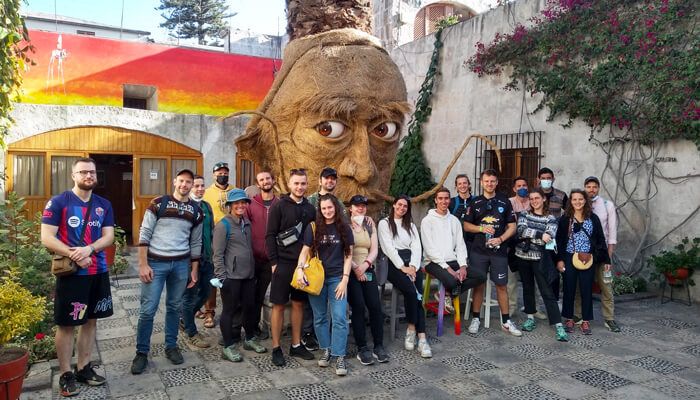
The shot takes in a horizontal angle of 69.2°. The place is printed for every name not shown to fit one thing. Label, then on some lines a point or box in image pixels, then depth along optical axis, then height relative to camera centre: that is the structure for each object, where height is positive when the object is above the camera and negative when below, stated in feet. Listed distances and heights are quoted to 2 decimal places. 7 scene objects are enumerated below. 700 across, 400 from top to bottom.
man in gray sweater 12.25 -1.82
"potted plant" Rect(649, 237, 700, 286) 19.81 -2.79
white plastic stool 16.63 -4.04
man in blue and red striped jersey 10.52 -1.76
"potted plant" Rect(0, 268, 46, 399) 9.27 -2.89
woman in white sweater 14.28 -2.06
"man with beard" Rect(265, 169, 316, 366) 12.67 -1.39
